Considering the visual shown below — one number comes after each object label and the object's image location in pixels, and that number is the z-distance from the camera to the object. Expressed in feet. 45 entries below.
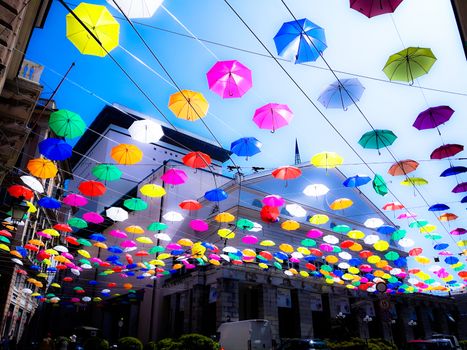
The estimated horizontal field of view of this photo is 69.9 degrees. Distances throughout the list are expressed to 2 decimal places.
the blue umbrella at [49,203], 47.56
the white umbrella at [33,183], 42.97
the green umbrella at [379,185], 47.57
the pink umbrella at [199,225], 59.67
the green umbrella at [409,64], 27.89
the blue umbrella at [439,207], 53.06
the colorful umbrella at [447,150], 39.04
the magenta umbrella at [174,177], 45.62
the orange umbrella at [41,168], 40.43
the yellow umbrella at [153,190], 46.29
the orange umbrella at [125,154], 38.70
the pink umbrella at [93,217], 54.54
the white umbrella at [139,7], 22.23
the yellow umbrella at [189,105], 30.40
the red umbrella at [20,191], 46.53
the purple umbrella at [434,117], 34.58
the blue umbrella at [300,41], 25.82
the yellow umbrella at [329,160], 40.22
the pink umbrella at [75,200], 48.98
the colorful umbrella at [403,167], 43.01
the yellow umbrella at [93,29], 22.61
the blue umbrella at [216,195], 51.16
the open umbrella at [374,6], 22.75
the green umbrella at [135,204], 52.16
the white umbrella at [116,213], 54.95
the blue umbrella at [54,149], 36.11
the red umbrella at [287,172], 42.78
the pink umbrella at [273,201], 52.11
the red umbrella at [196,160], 39.29
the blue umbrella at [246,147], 39.77
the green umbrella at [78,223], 58.08
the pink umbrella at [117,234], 64.80
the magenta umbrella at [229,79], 28.73
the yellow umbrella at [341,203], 55.72
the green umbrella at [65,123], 33.68
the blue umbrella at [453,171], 42.73
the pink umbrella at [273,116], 33.55
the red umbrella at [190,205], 54.01
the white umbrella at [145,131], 34.81
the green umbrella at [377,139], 37.99
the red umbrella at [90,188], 44.19
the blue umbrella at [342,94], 32.53
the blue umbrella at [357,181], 47.85
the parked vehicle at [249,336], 48.47
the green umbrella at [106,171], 43.40
